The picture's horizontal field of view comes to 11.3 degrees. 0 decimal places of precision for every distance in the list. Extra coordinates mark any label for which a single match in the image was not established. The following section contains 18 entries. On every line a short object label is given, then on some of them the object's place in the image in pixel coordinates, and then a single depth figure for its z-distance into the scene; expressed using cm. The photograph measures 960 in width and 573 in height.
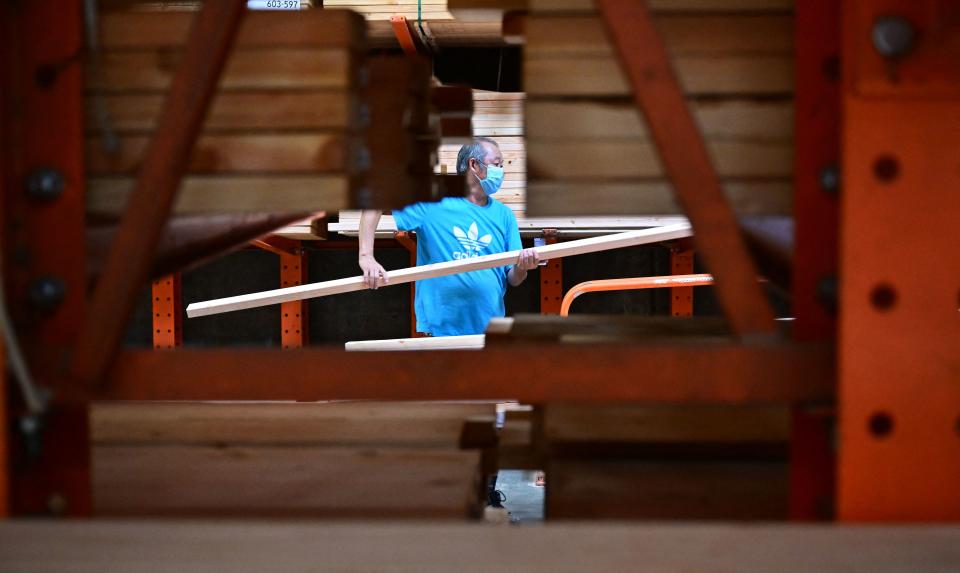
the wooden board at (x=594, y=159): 430
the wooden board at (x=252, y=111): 432
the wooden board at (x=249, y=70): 432
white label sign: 725
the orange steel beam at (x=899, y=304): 413
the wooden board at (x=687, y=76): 429
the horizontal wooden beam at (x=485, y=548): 410
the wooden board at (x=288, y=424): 452
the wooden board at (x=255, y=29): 432
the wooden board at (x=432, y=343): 694
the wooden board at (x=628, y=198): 429
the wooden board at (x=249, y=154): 432
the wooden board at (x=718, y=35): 429
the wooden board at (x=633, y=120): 429
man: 878
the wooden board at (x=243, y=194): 432
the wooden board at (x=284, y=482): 428
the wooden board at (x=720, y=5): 429
